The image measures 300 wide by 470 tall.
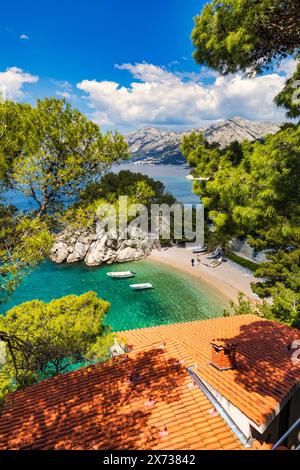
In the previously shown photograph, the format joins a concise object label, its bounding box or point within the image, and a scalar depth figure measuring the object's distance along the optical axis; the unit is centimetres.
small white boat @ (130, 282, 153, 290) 3131
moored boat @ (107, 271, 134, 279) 3516
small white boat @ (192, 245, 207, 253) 4463
